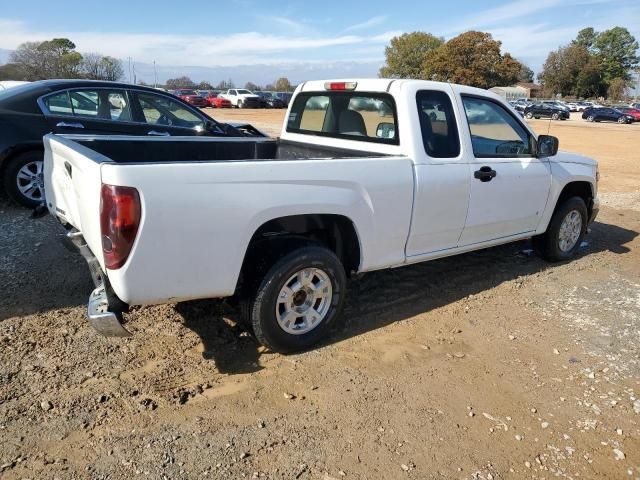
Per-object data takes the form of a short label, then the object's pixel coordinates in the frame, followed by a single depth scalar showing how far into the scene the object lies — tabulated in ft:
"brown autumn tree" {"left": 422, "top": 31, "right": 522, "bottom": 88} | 257.55
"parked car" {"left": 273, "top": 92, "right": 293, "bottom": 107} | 179.42
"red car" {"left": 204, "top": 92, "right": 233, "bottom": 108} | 157.99
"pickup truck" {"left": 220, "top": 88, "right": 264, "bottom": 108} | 159.84
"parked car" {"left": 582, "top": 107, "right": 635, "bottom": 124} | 149.59
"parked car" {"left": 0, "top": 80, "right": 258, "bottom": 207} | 20.92
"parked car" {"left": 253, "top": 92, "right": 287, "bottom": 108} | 165.58
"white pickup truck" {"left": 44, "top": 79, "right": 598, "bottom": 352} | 9.47
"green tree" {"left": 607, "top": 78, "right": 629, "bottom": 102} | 310.65
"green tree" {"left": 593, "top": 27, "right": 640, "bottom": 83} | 343.87
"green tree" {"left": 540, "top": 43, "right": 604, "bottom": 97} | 321.73
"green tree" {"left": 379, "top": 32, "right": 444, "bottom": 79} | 314.35
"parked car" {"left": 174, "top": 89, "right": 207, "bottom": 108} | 153.07
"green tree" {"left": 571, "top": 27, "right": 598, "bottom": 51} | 366.02
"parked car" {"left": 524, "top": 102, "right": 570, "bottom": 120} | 156.76
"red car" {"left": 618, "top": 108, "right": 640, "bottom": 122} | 151.43
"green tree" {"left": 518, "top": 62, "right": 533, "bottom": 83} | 431.59
